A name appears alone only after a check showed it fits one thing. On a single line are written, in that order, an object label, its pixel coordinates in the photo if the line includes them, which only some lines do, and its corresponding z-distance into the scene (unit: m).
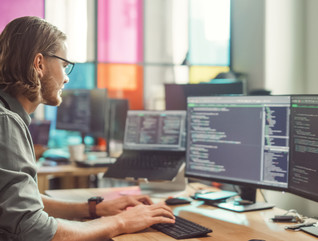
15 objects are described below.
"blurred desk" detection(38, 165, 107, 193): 3.00
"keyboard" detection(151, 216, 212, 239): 1.49
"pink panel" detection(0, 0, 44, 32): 4.73
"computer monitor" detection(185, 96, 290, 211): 1.72
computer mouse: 1.98
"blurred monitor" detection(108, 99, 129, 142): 3.61
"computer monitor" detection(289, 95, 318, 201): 1.51
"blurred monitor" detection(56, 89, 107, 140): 3.53
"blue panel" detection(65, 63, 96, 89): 5.07
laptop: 2.20
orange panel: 5.15
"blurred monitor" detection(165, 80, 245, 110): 2.42
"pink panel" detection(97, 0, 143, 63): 5.17
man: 1.24
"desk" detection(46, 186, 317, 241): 1.48
